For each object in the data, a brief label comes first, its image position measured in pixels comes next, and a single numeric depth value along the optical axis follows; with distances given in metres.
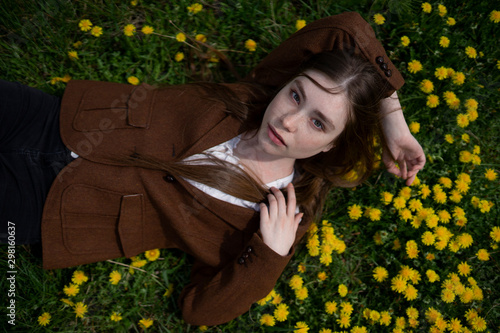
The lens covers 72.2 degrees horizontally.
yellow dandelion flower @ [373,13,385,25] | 2.53
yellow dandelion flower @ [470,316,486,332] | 2.21
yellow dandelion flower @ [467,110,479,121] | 2.48
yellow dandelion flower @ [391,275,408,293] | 2.28
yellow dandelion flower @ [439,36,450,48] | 2.54
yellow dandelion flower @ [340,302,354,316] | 2.27
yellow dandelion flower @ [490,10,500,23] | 2.56
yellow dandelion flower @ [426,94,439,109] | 2.49
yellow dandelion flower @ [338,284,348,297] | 2.30
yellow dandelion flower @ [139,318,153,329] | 2.28
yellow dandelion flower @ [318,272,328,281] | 2.36
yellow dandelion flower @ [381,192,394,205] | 2.37
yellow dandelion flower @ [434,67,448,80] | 2.52
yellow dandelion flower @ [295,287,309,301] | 2.27
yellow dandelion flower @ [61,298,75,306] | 2.22
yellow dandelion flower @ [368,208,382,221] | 2.38
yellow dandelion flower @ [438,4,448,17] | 2.56
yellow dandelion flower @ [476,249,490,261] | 2.34
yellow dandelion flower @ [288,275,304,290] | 2.29
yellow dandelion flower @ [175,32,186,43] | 2.50
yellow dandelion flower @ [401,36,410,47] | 2.53
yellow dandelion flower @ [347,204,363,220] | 2.43
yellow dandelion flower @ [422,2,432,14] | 2.55
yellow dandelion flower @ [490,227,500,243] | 2.38
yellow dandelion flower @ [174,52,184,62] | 2.57
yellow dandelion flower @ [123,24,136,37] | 2.41
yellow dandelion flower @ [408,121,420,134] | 2.45
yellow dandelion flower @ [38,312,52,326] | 2.17
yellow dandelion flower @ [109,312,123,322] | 2.27
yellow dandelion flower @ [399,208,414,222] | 2.33
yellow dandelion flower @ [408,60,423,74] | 2.55
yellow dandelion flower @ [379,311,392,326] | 2.24
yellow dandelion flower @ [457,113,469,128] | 2.50
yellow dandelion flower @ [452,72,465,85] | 2.49
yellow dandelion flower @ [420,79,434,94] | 2.51
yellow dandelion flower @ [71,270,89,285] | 2.24
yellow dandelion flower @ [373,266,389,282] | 2.35
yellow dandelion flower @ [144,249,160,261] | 2.32
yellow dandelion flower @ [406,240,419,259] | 2.29
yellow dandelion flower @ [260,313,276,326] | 2.25
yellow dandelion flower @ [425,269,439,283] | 2.24
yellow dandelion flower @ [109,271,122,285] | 2.29
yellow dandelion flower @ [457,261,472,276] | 2.30
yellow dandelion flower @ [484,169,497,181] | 2.48
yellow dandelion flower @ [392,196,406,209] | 2.37
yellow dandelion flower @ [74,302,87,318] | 2.20
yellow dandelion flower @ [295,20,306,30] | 2.56
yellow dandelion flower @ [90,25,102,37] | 2.46
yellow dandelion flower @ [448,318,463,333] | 2.22
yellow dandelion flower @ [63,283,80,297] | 2.21
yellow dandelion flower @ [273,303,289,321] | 2.25
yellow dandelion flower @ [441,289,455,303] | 2.21
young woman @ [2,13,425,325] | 1.80
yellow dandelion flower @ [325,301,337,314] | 2.28
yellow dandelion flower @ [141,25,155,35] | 2.48
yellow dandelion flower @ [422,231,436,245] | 2.28
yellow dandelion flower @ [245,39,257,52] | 2.55
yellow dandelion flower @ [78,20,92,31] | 2.45
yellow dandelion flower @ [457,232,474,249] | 2.29
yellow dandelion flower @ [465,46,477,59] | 2.58
